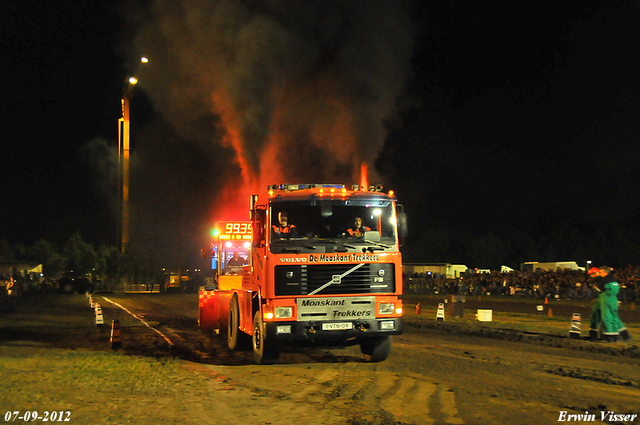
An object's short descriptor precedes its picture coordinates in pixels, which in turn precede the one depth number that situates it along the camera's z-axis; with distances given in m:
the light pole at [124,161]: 45.94
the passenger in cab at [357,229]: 11.29
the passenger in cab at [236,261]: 16.56
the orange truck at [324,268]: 10.86
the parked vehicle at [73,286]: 48.22
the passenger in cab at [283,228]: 11.08
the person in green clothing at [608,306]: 14.66
